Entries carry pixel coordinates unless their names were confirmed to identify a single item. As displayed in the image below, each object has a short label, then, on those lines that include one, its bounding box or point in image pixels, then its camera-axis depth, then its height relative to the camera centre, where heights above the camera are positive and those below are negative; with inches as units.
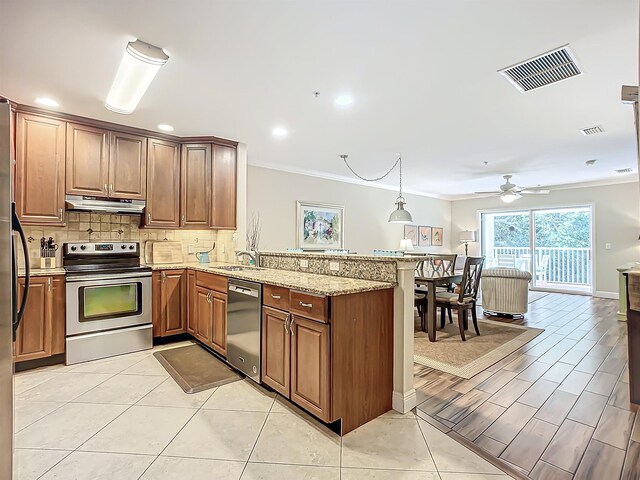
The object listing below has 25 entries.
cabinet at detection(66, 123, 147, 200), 132.2 +33.3
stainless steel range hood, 130.9 +15.5
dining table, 149.3 -19.4
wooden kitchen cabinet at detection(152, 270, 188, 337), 142.1 -27.1
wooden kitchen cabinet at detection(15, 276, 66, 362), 113.4 -28.7
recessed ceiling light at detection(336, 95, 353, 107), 116.0 +51.6
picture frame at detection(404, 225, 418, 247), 322.0 +9.3
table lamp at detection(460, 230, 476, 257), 343.9 +6.8
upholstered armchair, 189.3 -28.1
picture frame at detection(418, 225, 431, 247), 338.6 +6.8
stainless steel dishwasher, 100.8 -27.5
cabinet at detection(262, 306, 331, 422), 77.9 -31.0
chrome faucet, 144.3 -6.8
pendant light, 207.0 +17.3
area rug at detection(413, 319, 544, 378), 121.8 -45.5
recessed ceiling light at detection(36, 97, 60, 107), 116.6 +50.7
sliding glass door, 288.5 -2.4
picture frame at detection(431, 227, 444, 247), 354.0 +7.1
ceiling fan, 234.7 +37.7
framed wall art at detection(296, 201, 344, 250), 233.1 +12.1
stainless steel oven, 122.3 -24.1
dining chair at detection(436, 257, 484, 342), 151.2 -26.0
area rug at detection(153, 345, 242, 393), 105.7 -45.8
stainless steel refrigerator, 48.4 -8.5
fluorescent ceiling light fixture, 84.0 +47.4
